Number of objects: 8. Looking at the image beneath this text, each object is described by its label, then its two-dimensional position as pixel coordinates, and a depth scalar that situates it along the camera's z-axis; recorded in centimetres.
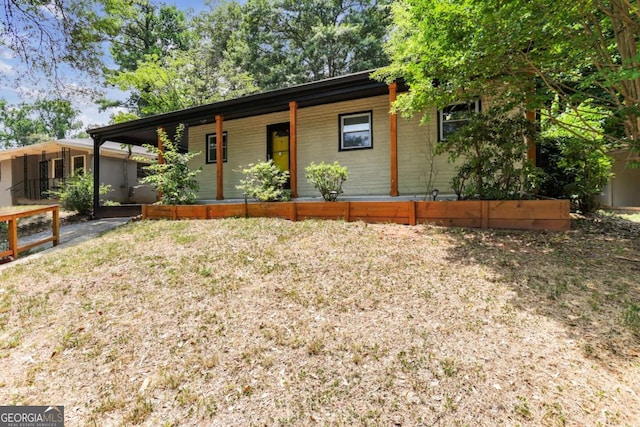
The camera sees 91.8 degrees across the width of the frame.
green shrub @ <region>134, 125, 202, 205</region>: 827
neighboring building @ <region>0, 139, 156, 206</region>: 1441
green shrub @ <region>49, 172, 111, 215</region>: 1146
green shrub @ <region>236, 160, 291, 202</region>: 712
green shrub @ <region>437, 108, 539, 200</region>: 514
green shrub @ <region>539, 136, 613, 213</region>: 599
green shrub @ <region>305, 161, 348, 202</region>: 667
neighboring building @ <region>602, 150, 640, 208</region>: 1197
